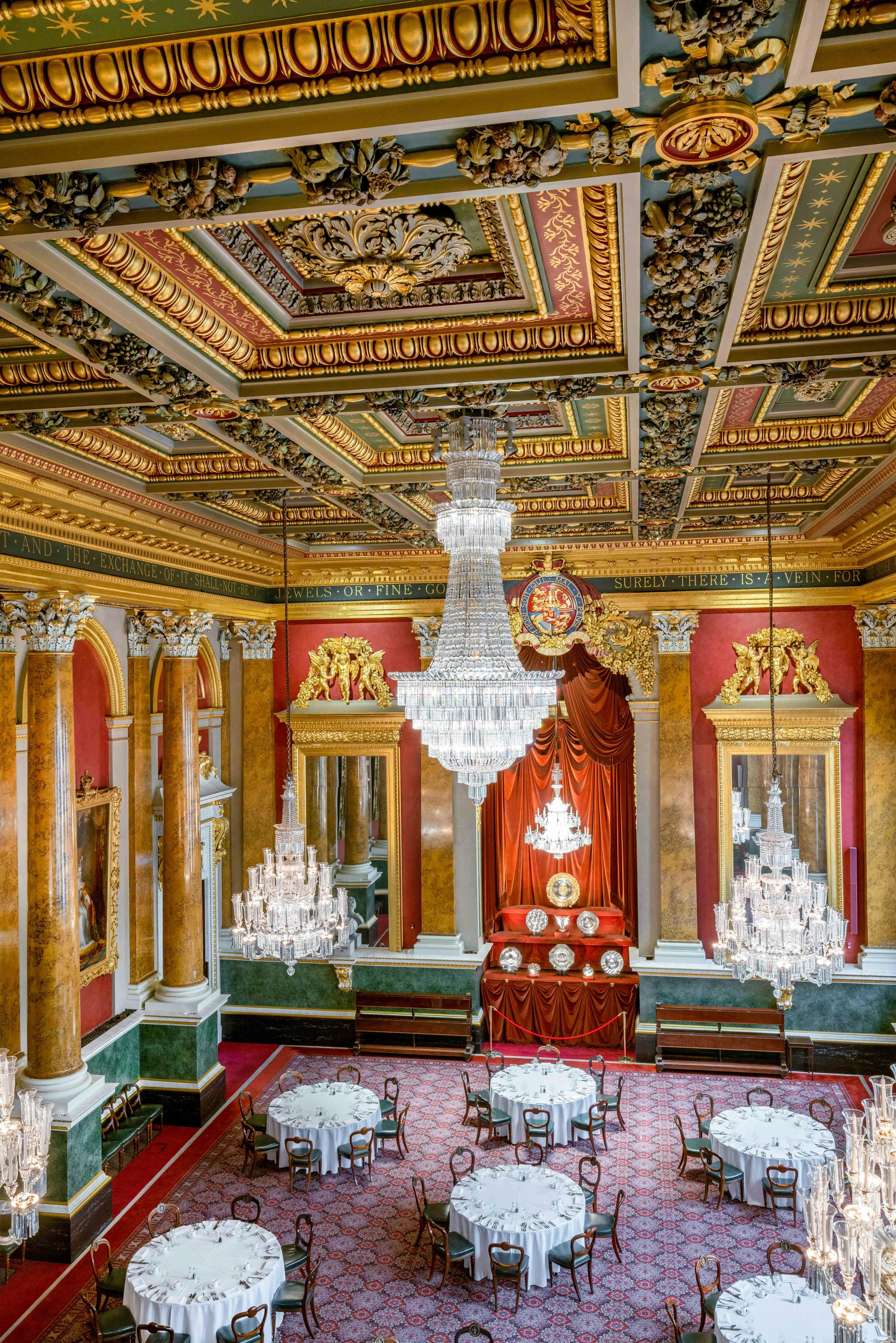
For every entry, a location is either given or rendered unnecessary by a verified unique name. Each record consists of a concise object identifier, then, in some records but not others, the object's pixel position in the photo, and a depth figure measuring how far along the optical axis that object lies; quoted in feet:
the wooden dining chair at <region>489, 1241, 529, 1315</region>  24.08
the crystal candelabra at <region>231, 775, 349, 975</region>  29.76
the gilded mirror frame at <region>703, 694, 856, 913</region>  38.34
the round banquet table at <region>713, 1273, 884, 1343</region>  19.97
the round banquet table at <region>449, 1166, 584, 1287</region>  24.64
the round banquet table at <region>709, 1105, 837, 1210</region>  28.30
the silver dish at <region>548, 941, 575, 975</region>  42.22
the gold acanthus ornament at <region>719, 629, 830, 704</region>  38.65
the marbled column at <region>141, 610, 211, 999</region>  35.70
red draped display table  41.57
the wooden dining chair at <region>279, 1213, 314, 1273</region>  24.45
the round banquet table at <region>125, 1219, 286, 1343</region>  21.39
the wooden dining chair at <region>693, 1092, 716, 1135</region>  30.89
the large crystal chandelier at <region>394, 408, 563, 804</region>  18.62
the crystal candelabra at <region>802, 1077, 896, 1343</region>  14.44
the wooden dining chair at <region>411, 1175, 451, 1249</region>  26.37
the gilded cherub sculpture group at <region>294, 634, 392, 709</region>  42.98
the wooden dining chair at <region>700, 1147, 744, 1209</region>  28.53
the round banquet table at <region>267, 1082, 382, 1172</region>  31.04
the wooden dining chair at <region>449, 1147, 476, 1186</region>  27.84
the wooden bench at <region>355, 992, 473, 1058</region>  40.81
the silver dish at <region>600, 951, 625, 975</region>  41.73
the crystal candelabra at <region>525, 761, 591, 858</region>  39.91
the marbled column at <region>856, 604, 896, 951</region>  37.40
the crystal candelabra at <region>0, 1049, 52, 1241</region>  20.11
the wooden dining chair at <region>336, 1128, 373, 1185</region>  30.66
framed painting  32.91
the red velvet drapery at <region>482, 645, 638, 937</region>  42.14
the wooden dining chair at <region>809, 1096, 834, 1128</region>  33.30
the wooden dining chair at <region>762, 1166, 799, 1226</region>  27.76
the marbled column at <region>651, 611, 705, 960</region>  39.60
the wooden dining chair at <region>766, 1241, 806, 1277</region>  22.24
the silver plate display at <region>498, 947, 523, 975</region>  42.32
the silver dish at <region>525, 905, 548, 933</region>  43.55
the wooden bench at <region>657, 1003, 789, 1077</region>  38.04
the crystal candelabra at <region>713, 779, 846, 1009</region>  26.84
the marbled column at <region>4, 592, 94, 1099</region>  27.12
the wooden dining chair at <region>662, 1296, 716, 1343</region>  21.44
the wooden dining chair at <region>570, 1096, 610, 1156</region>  32.22
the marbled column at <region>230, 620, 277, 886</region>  44.01
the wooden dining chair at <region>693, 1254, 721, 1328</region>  21.97
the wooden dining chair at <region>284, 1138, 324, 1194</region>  30.66
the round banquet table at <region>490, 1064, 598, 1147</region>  32.58
